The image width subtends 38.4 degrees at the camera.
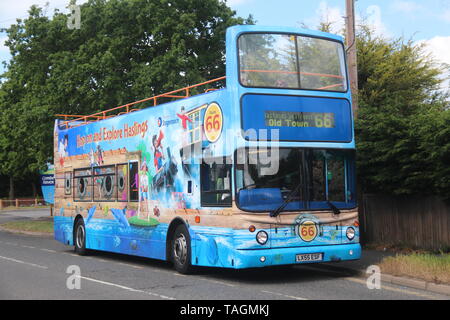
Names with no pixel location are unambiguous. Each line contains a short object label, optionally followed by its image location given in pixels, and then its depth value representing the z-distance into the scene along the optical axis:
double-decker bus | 11.05
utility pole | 15.65
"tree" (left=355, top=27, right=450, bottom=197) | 13.07
